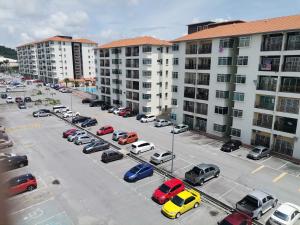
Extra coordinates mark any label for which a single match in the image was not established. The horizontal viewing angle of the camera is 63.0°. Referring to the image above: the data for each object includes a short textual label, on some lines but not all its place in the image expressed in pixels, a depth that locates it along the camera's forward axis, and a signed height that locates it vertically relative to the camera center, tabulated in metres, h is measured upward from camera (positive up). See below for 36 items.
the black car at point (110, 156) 35.00 -12.42
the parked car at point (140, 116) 59.51 -11.31
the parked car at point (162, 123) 53.75 -11.69
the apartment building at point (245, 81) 35.88 -1.88
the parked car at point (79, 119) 55.73 -11.38
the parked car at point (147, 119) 57.25 -11.49
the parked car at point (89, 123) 52.75 -11.58
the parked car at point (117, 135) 44.34 -11.78
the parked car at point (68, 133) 45.72 -11.88
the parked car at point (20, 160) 32.04 -12.23
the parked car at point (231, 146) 39.66 -12.27
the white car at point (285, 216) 21.84 -13.01
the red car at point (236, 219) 21.01 -12.83
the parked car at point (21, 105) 71.75 -10.74
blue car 29.50 -12.55
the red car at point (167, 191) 25.34 -12.74
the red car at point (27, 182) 25.90 -12.34
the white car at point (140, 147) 38.31 -12.16
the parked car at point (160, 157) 34.50 -12.30
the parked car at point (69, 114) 61.04 -11.31
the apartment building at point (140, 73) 60.12 -0.92
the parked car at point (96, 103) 75.88 -10.52
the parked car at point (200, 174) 28.78 -12.35
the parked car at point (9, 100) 78.96 -10.37
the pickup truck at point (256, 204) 23.10 -12.85
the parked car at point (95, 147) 38.30 -12.22
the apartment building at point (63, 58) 116.81 +5.24
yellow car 23.17 -12.98
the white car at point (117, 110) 64.93 -10.89
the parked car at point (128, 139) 42.31 -12.05
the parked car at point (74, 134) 43.66 -11.81
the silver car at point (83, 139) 42.08 -12.15
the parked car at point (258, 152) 36.44 -12.22
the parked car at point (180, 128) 49.19 -11.78
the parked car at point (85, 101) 81.69 -10.63
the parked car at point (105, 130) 47.44 -11.86
